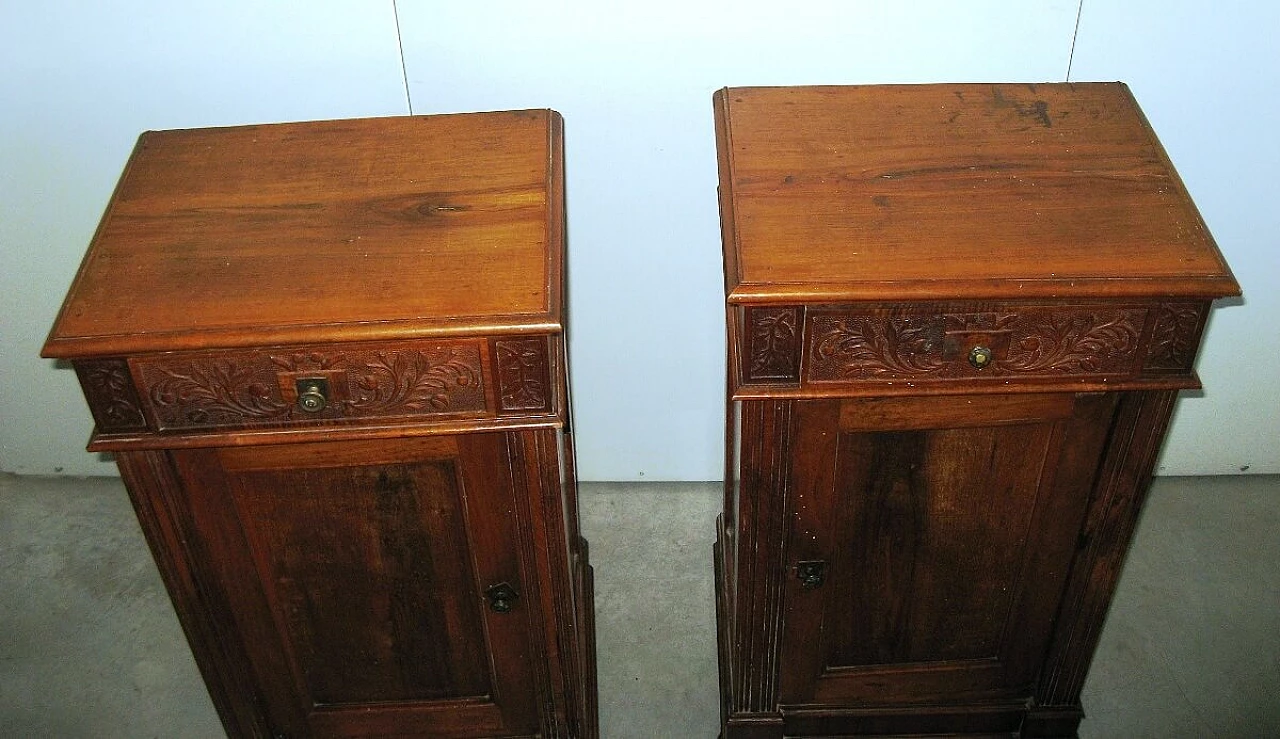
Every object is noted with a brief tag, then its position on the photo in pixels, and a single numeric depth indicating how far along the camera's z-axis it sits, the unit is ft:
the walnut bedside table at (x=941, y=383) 4.09
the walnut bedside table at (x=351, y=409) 4.02
